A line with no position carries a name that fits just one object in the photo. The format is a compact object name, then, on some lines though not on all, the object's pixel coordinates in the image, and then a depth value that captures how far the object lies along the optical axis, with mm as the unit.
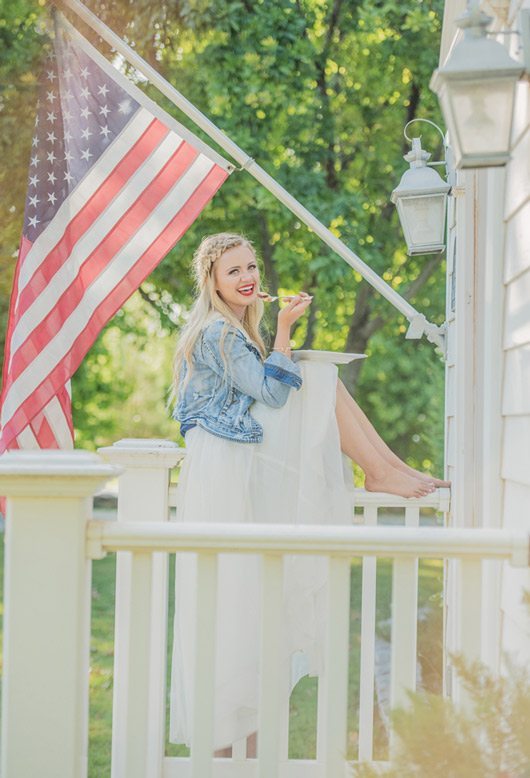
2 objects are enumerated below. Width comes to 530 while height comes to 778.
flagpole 4324
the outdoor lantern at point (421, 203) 4398
